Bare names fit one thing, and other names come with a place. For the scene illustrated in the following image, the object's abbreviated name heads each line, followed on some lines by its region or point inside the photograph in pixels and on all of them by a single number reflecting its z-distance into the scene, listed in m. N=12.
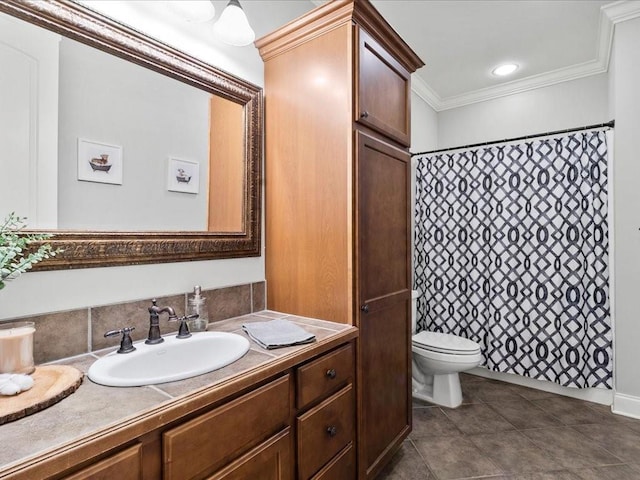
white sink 0.92
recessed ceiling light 2.96
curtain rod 2.31
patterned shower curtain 2.38
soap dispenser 1.37
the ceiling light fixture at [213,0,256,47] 1.46
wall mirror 1.08
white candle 0.86
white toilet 2.35
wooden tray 0.72
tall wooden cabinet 1.48
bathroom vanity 0.65
